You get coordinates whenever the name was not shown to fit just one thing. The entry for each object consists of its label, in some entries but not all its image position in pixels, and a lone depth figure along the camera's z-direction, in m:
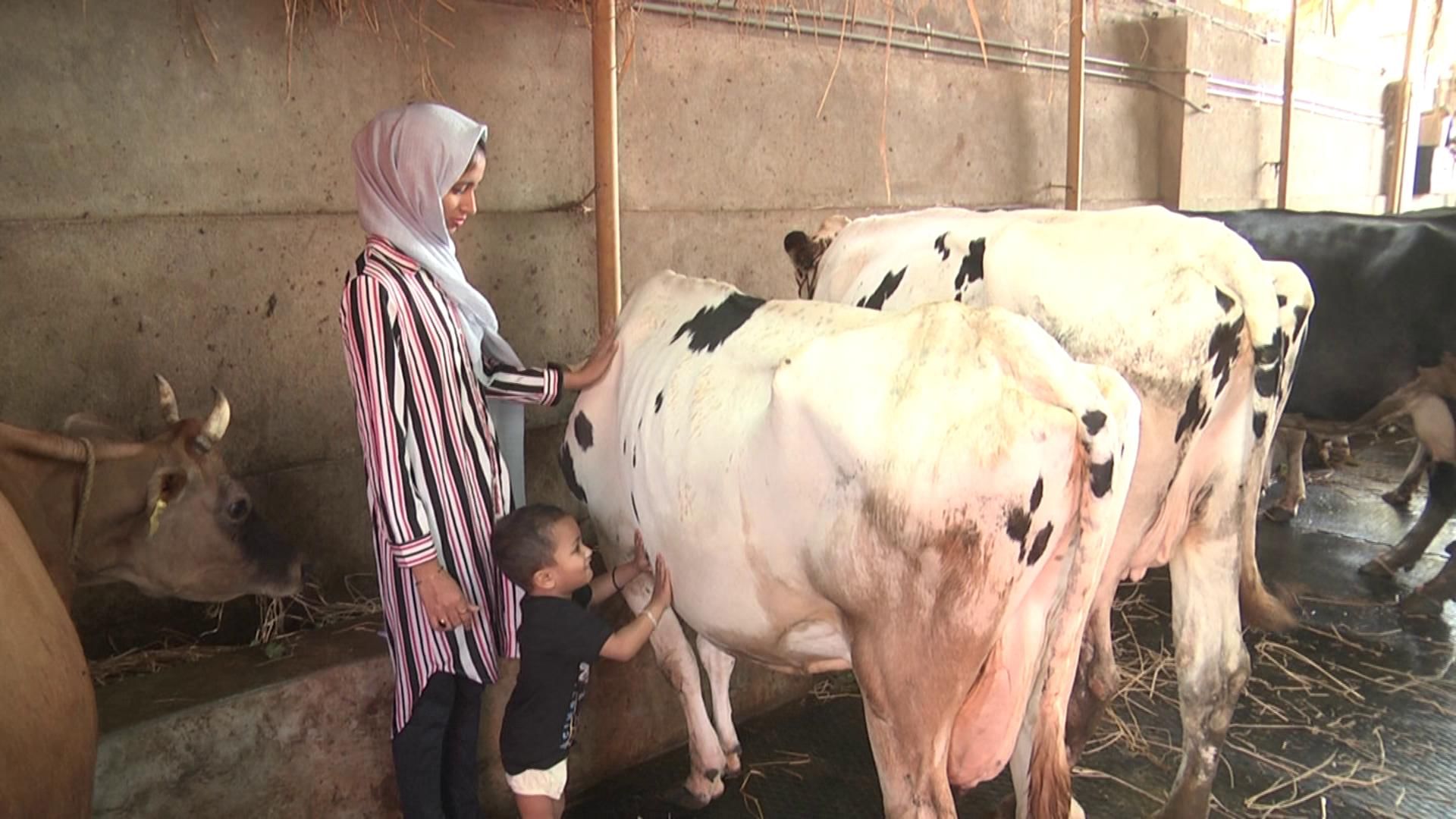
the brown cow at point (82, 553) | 1.72
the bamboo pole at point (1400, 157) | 10.07
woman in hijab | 2.31
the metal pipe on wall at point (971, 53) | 4.45
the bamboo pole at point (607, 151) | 3.62
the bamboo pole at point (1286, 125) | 7.73
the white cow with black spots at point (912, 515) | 1.91
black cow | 4.34
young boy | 2.38
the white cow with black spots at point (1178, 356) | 2.59
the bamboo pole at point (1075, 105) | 5.56
